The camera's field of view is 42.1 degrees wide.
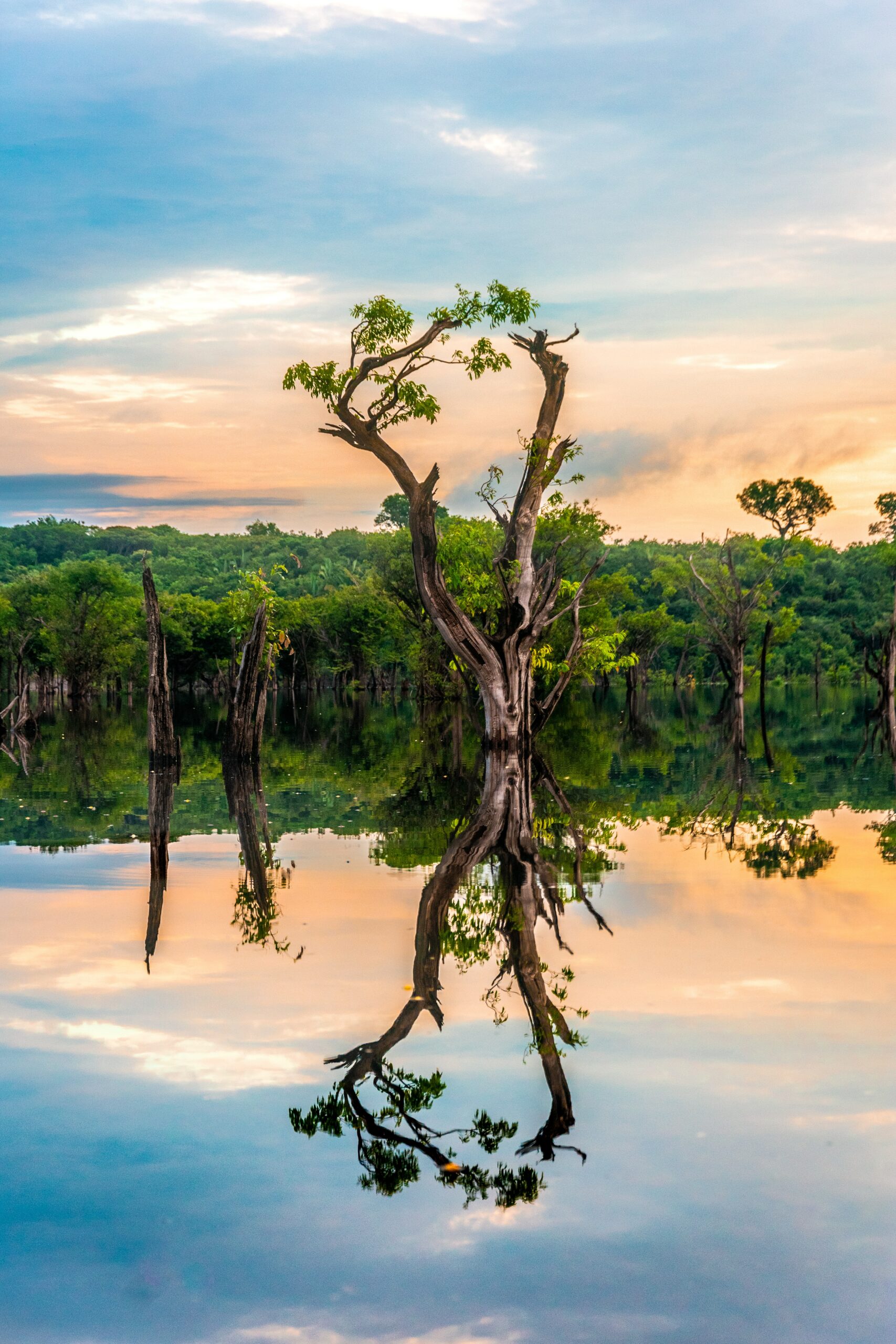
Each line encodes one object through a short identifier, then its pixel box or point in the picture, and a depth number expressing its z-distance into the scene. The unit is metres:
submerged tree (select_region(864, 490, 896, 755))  44.28
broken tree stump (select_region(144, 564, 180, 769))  22.42
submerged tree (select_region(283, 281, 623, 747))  24.56
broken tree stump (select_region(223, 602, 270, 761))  24.56
